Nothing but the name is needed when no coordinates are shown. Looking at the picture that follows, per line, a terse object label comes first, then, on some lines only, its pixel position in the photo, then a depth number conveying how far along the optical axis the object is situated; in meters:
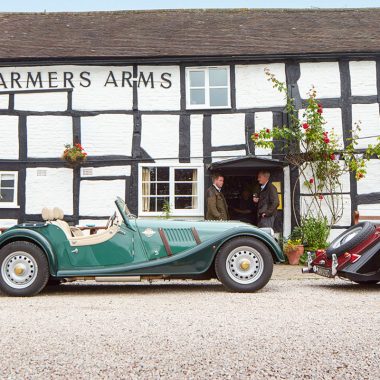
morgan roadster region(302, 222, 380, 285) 7.06
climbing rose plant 12.80
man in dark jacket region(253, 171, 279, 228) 12.07
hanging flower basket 12.88
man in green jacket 11.55
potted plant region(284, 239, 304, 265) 11.91
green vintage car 6.84
